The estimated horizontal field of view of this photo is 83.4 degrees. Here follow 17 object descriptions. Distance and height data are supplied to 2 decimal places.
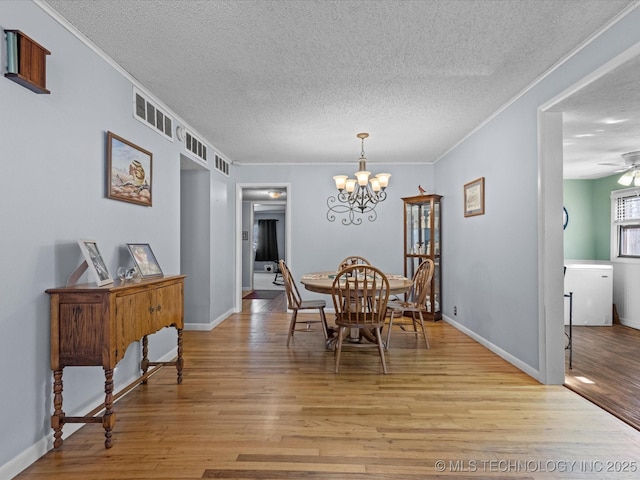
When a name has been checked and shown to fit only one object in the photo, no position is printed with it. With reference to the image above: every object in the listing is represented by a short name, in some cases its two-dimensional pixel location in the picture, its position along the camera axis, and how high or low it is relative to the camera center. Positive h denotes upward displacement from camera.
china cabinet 5.18 +0.03
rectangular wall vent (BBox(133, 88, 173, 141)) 2.92 +1.10
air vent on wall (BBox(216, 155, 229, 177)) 5.08 +1.09
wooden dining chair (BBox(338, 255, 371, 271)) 4.77 -0.30
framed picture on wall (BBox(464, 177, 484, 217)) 3.90 +0.49
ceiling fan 4.26 +0.92
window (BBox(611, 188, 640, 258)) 4.98 +0.25
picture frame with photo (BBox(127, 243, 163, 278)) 2.62 -0.15
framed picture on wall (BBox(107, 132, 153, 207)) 2.52 +0.52
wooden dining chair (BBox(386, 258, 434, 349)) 3.75 -0.60
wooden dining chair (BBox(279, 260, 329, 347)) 3.83 -0.71
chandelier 5.74 +0.50
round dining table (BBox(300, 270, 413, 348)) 3.34 -0.43
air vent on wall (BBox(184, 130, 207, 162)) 3.97 +1.10
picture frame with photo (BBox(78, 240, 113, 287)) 2.01 -0.12
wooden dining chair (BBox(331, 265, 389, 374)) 3.05 -0.64
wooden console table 1.91 -0.51
